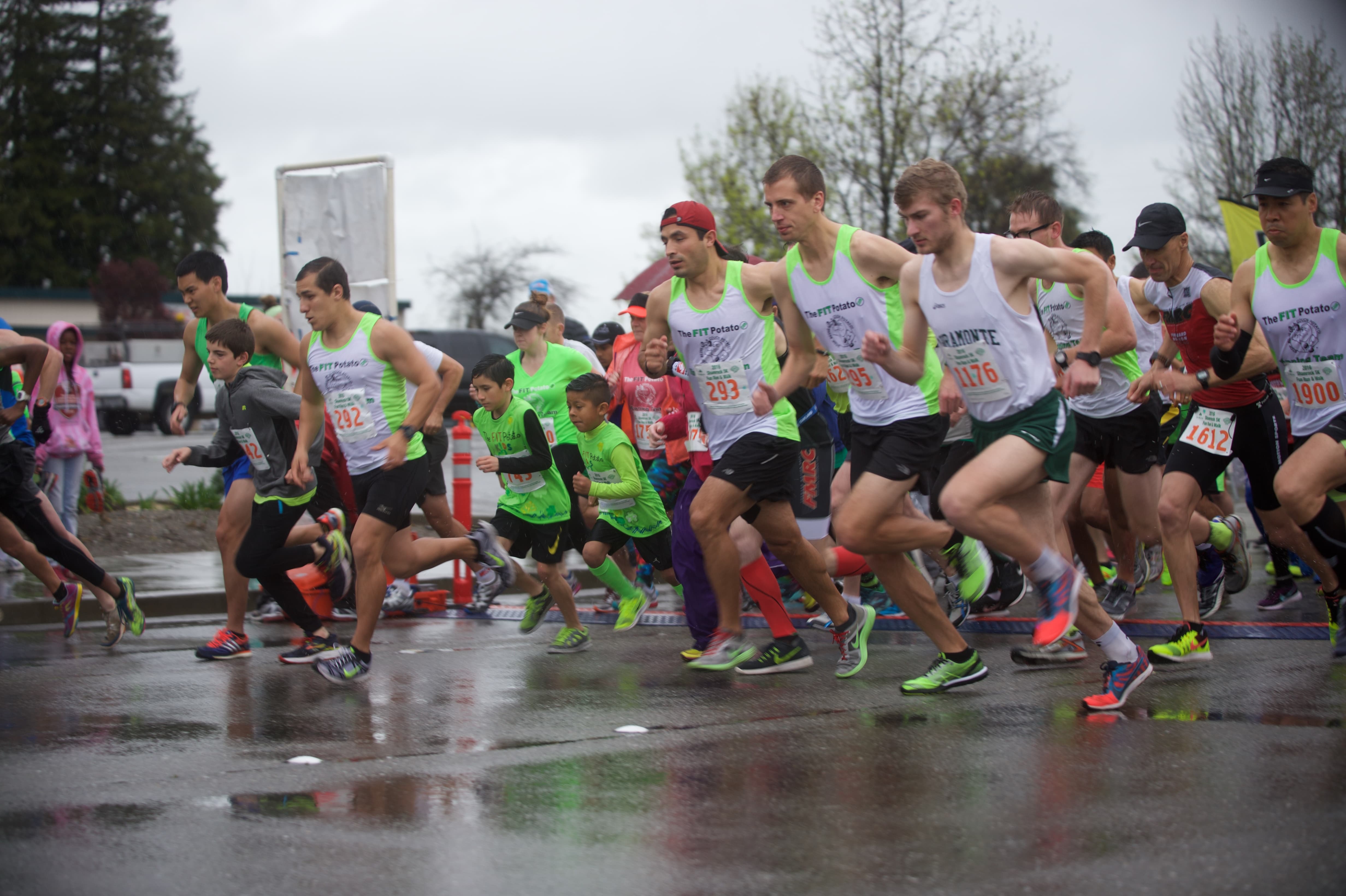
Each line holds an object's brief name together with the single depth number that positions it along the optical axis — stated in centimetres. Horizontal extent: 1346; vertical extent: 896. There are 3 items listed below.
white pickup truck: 3244
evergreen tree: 5384
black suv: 3141
